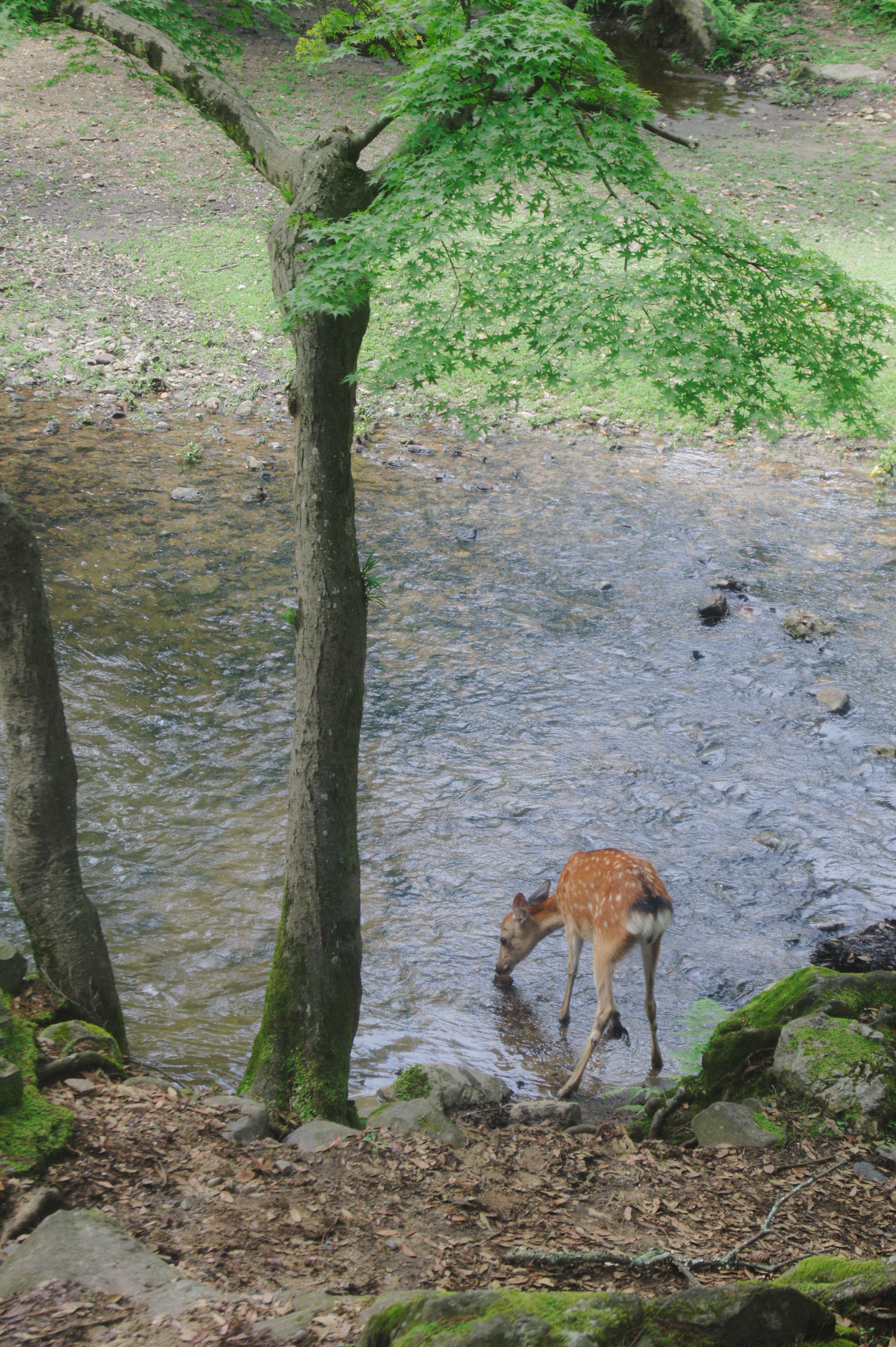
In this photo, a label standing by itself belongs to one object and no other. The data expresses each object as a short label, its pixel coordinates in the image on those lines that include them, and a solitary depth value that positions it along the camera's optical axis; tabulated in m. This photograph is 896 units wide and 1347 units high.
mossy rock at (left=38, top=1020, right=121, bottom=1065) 8.94
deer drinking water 11.32
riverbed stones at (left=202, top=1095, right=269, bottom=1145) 8.45
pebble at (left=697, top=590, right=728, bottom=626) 21.58
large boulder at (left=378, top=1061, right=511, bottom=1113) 10.15
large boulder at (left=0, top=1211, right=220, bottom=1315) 5.65
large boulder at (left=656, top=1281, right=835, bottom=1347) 4.85
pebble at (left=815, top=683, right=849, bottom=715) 18.39
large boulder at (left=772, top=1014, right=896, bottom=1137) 8.88
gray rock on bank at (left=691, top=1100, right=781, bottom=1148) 8.85
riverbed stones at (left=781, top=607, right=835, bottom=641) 20.84
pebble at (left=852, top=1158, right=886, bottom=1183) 8.14
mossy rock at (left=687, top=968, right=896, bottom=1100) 9.96
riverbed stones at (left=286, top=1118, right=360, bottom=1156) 8.53
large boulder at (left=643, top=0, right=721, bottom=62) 54.91
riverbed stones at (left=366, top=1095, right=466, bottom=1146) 9.12
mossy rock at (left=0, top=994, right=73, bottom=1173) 7.01
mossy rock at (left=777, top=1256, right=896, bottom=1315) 5.40
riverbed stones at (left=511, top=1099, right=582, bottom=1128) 10.09
